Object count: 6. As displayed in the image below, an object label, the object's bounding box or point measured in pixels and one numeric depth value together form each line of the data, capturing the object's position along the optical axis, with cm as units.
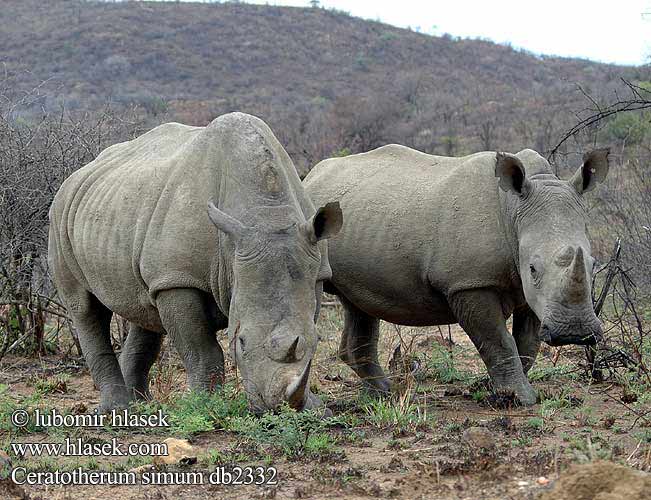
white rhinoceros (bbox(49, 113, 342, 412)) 1089
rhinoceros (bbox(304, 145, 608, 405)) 1258
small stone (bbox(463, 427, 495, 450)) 1018
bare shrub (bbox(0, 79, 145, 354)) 1837
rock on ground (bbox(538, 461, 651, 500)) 744
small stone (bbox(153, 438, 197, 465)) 1003
